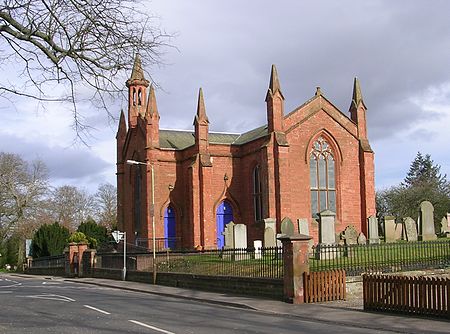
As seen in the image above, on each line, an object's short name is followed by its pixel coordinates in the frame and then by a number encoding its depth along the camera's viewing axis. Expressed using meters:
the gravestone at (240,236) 28.20
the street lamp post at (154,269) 29.20
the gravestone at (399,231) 32.62
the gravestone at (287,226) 26.09
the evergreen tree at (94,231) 59.59
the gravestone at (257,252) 22.76
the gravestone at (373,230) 29.51
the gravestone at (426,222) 29.56
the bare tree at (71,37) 8.23
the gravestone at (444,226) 35.45
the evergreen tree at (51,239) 57.47
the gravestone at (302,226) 28.47
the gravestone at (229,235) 31.36
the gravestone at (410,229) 29.45
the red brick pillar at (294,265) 18.53
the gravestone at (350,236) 27.80
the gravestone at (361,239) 29.40
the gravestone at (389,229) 30.05
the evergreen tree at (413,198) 64.19
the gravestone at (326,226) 24.23
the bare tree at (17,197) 61.12
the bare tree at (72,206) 81.58
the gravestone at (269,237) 26.81
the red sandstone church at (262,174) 37.88
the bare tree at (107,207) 89.19
